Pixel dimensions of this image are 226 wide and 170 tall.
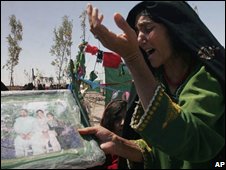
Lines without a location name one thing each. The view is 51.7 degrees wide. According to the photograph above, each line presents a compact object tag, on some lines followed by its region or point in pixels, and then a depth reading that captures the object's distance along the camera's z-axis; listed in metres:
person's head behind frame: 2.52
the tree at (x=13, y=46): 15.98
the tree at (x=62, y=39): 16.43
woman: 0.85
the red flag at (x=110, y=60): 4.75
